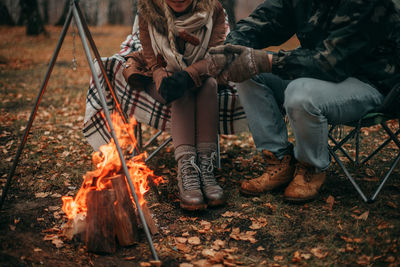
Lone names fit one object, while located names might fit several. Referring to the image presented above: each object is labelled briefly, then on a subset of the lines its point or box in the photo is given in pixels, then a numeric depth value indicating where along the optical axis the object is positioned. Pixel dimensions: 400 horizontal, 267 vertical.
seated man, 2.08
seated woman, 2.53
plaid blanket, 2.94
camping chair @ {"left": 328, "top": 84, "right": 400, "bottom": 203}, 2.07
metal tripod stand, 1.83
